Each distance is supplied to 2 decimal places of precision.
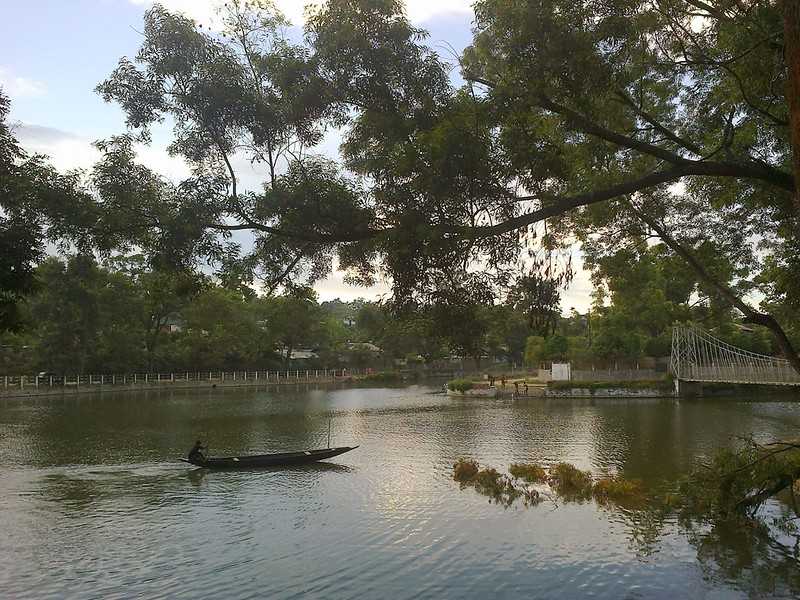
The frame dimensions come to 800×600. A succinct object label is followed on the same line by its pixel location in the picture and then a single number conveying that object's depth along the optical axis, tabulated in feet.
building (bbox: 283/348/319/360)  251.99
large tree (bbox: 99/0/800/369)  23.85
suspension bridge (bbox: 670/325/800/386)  116.09
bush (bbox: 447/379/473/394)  160.06
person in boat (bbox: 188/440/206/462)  59.57
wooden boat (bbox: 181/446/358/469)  59.88
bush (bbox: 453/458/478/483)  57.31
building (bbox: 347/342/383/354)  256.73
